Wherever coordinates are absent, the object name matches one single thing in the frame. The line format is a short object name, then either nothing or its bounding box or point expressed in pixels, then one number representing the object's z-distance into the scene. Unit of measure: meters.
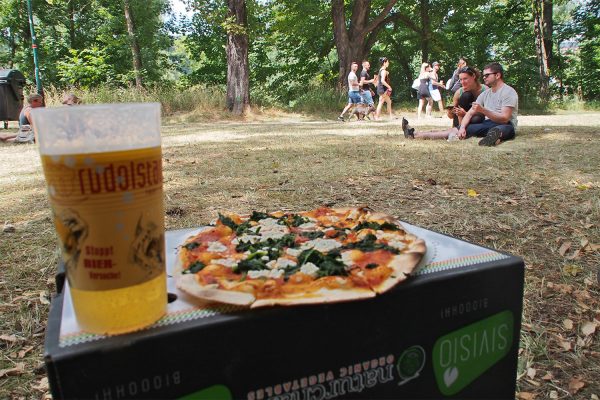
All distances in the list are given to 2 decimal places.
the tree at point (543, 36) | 18.58
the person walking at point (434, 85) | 12.16
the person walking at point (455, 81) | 11.19
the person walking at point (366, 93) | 12.59
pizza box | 0.73
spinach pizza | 0.86
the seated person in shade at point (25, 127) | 7.86
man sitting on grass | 5.84
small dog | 12.63
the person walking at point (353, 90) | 11.91
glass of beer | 0.67
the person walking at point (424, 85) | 12.14
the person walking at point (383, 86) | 12.03
